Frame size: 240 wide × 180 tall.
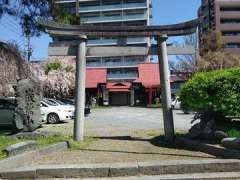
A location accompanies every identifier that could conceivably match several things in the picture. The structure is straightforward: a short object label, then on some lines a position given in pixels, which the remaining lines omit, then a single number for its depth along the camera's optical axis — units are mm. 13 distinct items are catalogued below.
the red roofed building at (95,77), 25869
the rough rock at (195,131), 5043
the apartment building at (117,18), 31243
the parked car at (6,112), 8671
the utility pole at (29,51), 13940
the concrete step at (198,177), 3281
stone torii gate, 5464
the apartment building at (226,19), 35877
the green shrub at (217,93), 4667
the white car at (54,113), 10593
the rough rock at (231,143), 3928
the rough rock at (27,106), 6282
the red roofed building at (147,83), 23799
